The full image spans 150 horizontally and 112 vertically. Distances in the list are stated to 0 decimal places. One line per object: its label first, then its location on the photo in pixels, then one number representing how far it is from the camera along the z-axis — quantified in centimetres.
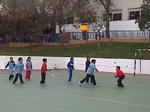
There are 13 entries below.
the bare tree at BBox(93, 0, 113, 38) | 4119
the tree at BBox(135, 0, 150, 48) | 2847
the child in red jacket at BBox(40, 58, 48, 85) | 1681
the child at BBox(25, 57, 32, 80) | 1942
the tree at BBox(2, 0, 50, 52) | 3547
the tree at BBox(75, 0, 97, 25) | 3816
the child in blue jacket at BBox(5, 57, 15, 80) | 1937
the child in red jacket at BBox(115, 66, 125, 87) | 1590
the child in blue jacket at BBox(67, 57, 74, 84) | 1750
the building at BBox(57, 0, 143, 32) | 4206
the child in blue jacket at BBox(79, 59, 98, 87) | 1589
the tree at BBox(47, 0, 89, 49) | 3583
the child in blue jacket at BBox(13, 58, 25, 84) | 1697
